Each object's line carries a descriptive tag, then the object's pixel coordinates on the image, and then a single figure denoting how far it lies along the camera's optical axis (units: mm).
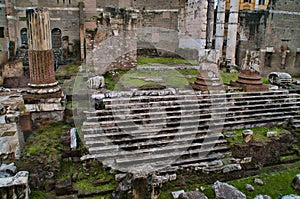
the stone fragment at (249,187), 5141
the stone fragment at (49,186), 4977
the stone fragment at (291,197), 4558
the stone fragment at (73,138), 6114
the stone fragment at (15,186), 3879
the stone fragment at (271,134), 7302
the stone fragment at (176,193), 4952
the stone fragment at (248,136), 6926
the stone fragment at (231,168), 5825
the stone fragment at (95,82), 7811
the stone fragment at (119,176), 5273
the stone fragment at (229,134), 7059
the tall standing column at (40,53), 7449
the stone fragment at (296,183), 5172
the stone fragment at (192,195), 4555
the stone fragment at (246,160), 6221
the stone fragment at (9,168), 4846
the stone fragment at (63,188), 4871
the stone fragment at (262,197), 4684
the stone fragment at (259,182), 5359
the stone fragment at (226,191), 4719
